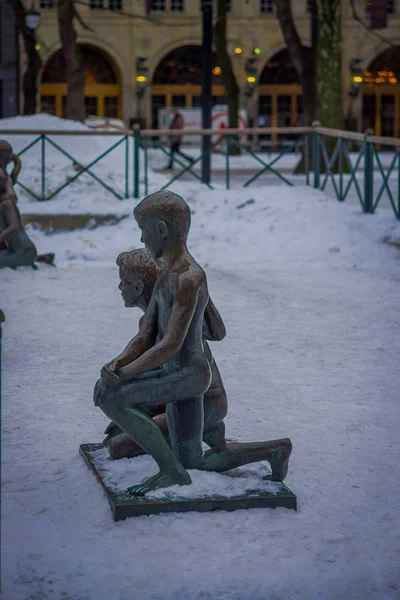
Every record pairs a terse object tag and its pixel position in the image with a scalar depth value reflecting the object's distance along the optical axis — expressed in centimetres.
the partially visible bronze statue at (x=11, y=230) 983
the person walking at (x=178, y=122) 2780
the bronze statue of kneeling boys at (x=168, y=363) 464
